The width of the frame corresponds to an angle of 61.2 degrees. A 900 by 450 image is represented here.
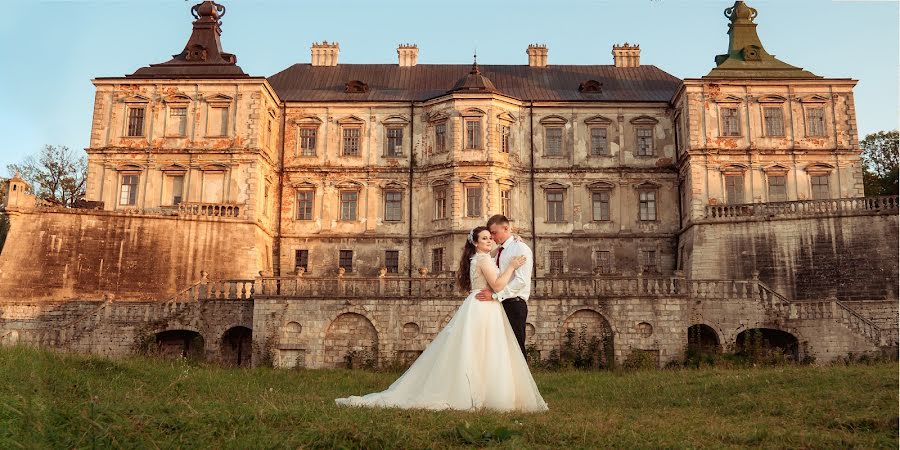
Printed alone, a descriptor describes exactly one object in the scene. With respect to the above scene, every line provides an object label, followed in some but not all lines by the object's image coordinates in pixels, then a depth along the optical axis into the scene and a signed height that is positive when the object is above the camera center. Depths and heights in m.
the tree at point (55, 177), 47.31 +8.34
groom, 10.05 +0.50
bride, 9.48 -0.62
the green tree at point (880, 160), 43.81 +10.05
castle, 26.52 +5.12
